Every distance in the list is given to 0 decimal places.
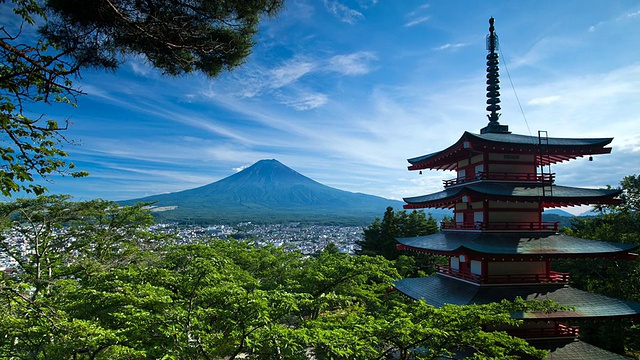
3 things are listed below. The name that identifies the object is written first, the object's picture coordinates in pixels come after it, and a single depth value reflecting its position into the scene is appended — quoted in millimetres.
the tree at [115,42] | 3662
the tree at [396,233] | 25719
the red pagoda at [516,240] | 9695
